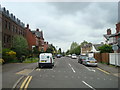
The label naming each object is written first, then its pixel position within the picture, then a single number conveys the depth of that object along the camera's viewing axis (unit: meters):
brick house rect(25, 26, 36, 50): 36.01
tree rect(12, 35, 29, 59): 19.67
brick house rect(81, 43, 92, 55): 67.41
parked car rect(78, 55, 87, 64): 16.95
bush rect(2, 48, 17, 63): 15.65
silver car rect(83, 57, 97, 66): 13.84
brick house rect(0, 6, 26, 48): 20.23
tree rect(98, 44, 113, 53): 19.71
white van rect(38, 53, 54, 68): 12.35
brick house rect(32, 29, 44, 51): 41.99
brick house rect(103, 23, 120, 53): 21.02
